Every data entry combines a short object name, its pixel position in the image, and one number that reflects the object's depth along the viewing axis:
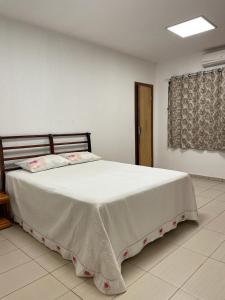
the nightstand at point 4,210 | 2.62
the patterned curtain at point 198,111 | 4.26
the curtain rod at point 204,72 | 4.16
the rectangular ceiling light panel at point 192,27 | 3.04
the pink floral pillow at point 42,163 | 2.81
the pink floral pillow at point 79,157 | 3.30
